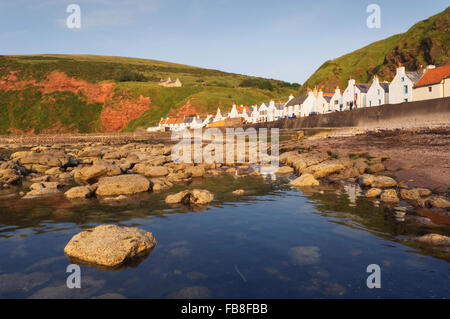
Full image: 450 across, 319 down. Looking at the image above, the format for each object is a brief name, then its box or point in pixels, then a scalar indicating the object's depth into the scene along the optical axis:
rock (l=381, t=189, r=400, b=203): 14.40
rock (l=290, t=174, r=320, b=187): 19.47
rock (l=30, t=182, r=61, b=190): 18.86
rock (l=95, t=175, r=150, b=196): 17.84
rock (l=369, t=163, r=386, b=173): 20.43
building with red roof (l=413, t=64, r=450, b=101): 41.50
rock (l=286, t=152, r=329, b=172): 24.30
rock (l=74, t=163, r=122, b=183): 22.28
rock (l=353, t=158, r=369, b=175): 20.80
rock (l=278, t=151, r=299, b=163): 30.13
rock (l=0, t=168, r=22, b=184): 22.20
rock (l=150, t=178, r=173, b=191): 19.23
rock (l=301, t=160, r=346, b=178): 21.83
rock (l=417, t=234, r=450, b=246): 9.30
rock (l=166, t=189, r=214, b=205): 15.85
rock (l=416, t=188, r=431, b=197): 14.56
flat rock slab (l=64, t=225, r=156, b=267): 8.76
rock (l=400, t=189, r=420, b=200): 14.43
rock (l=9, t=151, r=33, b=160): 35.66
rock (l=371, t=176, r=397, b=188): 16.86
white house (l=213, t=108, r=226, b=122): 105.93
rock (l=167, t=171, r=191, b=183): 22.86
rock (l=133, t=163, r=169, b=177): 24.61
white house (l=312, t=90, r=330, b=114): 69.81
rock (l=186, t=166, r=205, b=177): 24.20
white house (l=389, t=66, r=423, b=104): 46.41
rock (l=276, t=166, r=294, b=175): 25.42
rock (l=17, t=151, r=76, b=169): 28.69
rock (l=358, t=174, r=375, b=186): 17.62
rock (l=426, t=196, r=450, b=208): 12.74
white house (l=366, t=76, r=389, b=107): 51.31
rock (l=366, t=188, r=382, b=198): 15.56
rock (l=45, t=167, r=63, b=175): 25.75
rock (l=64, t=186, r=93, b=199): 17.08
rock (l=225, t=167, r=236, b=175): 25.97
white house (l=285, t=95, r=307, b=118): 76.38
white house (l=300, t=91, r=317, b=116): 73.06
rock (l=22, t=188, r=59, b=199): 17.69
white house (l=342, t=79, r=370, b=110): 56.09
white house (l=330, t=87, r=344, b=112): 63.96
